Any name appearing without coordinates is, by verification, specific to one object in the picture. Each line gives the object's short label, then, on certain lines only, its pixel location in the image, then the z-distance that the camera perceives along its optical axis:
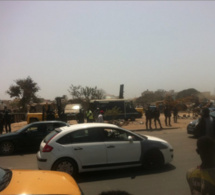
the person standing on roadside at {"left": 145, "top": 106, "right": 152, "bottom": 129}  20.30
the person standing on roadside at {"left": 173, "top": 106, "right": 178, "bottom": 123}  26.00
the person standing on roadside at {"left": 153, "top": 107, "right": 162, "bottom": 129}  20.53
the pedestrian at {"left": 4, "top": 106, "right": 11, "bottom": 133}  19.73
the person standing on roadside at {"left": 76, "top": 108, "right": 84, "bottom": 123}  22.58
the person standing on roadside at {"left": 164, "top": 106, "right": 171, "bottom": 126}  22.55
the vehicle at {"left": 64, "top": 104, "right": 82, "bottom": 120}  34.00
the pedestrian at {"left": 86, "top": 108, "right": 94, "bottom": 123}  21.47
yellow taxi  3.73
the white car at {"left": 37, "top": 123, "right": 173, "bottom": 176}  7.66
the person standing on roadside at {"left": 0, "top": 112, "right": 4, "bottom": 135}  19.64
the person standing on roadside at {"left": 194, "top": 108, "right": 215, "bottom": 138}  8.53
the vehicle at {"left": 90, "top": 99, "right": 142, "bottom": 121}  29.53
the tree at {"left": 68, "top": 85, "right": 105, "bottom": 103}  51.50
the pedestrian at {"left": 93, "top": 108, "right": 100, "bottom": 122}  24.68
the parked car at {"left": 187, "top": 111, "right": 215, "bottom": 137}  15.34
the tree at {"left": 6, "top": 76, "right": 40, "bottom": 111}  60.06
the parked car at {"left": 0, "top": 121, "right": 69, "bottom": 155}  12.43
